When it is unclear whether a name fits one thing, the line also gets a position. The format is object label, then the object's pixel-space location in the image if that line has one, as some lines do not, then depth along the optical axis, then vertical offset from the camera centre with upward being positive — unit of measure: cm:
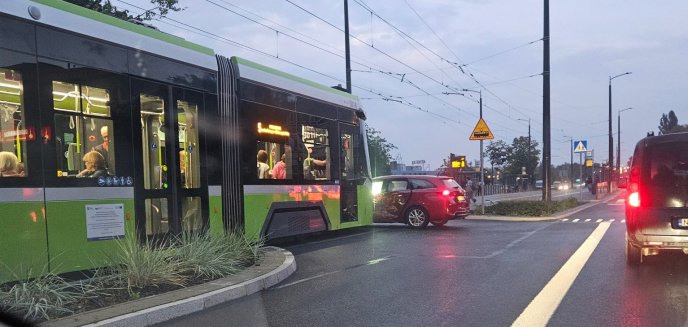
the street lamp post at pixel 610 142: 4091 +4
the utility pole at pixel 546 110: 2088 +135
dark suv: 723 -75
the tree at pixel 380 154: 4472 -50
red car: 1457 -146
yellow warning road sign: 1812 +48
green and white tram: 588 +20
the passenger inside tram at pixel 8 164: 564 -6
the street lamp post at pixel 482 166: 1900 -72
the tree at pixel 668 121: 11280 +433
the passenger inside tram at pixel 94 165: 655 -11
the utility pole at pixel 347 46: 1988 +394
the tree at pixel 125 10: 1361 +415
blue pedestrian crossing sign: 2607 -14
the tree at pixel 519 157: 8144 -187
